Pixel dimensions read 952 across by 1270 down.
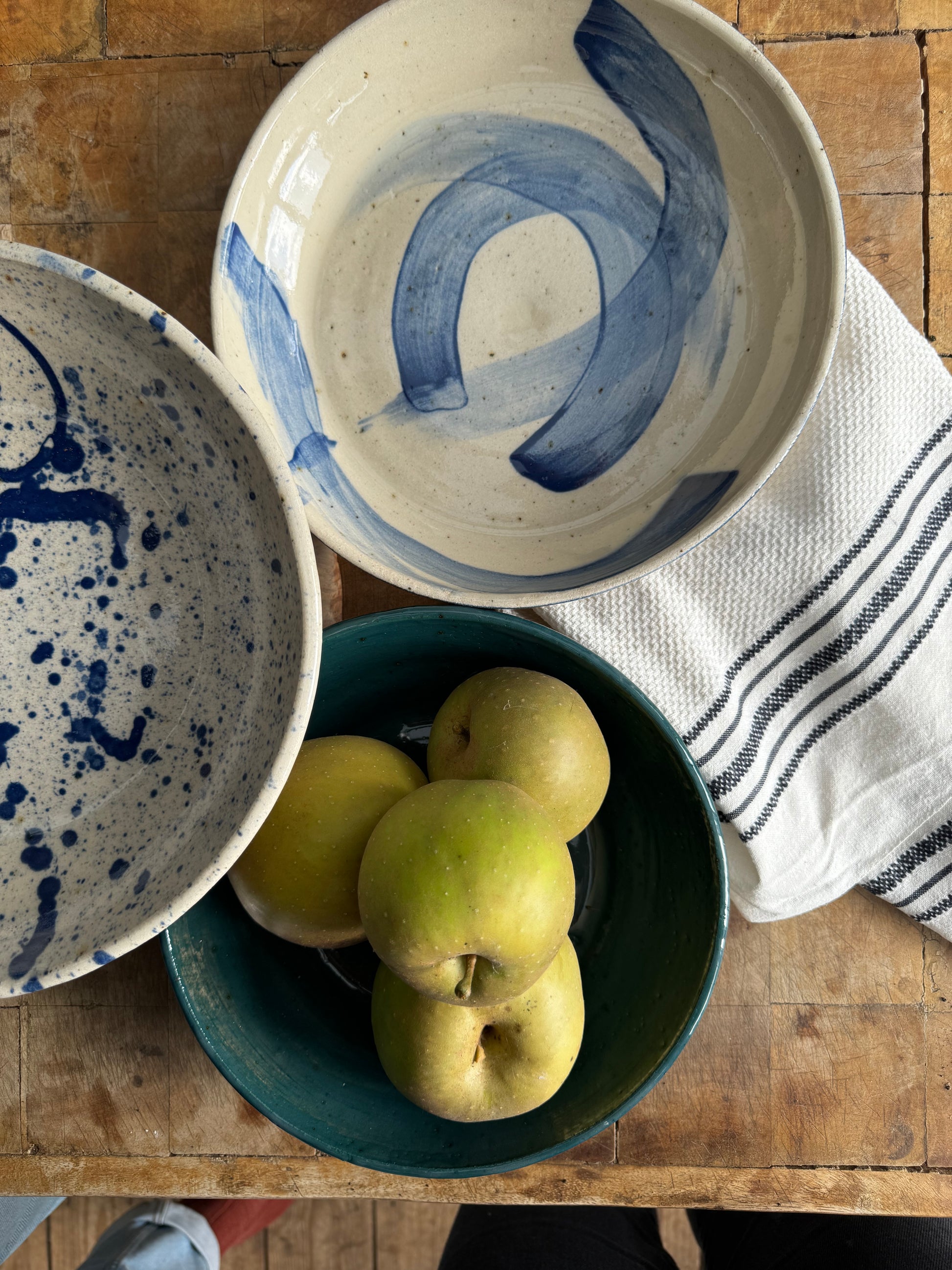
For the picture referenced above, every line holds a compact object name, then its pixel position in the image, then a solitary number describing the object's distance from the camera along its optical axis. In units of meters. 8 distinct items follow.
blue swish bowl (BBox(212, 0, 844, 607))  0.49
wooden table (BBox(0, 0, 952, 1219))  0.50
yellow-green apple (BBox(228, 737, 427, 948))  0.43
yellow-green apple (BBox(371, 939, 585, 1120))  0.42
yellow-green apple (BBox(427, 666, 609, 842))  0.43
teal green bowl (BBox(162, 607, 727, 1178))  0.45
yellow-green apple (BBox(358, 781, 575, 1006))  0.38
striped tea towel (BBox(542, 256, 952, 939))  0.50
